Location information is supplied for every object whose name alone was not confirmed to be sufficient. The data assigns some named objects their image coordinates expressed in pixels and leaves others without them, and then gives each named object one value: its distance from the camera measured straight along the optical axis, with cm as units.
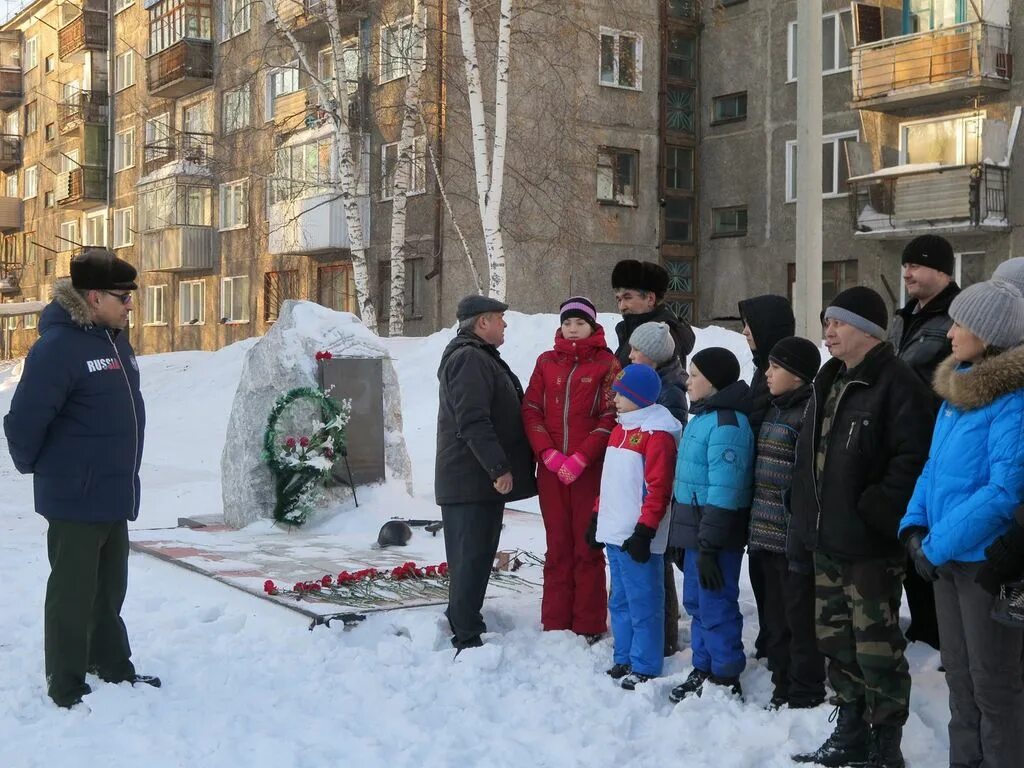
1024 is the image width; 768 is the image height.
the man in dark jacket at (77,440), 521
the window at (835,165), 2442
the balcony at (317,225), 2622
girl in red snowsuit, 614
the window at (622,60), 2606
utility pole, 887
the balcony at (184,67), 3234
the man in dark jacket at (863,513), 442
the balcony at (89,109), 3888
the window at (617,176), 2627
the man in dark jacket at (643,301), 634
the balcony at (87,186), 3866
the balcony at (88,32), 3903
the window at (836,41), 2444
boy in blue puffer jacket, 514
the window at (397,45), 2198
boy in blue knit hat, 551
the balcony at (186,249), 3256
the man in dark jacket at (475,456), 609
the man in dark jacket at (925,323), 530
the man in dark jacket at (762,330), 550
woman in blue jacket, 387
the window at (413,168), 2467
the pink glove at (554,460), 604
